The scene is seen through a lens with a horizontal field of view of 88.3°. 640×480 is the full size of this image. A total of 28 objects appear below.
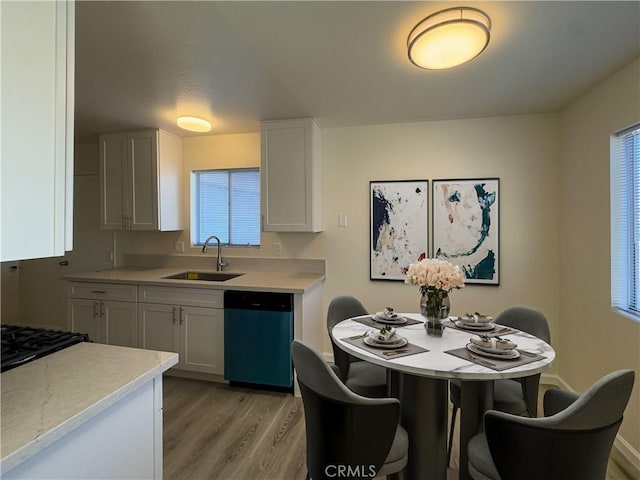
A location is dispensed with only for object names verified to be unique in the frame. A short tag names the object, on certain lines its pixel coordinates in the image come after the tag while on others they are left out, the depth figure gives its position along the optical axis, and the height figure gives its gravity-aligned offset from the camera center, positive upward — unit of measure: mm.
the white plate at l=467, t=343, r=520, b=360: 1464 -505
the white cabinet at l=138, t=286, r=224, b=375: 2842 -743
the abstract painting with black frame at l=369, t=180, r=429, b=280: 3100 +167
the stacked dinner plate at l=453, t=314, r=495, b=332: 1923 -483
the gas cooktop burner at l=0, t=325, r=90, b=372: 1053 -365
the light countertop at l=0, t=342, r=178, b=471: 713 -404
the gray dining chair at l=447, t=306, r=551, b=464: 1752 -825
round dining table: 1385 -713
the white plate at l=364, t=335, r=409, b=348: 1626 -503
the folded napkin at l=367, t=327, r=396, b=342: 1666 -478
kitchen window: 3584 +406
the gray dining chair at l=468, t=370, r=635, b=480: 1125 -680
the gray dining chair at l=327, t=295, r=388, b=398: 1909 -812
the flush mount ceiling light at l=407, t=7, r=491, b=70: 1481 +966
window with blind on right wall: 2031 +113
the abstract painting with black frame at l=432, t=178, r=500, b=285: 2961 +151
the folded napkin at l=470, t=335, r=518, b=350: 1544 -484
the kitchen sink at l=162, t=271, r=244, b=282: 3420 -352
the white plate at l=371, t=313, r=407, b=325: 2047 -488
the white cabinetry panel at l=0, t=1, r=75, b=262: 677 +252
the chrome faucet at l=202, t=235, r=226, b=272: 3512 -157
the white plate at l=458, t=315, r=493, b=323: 1991 -470
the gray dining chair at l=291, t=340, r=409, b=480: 1302 -754
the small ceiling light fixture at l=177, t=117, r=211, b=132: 2855 +1050
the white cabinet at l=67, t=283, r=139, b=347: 3023 -657
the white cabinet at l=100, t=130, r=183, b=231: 3391 +650
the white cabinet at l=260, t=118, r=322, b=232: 3041 +633
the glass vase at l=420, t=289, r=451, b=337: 1788 -364
